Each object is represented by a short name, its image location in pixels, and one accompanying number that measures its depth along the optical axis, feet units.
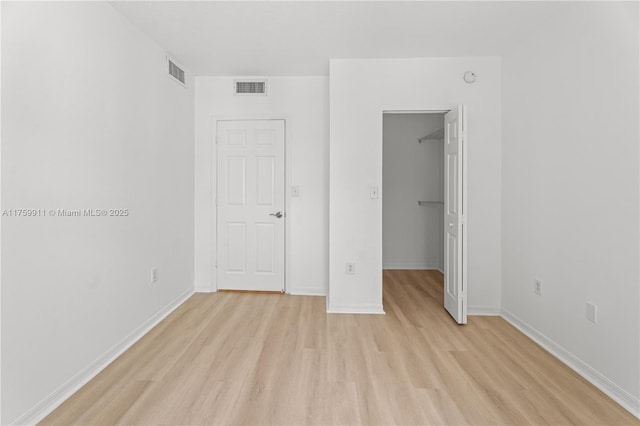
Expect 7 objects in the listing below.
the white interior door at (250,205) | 13.01
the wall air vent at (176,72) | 10.84
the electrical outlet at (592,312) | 6.93
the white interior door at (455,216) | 9.70
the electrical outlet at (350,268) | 11.10
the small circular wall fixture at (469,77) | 10.69
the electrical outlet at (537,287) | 8.86
